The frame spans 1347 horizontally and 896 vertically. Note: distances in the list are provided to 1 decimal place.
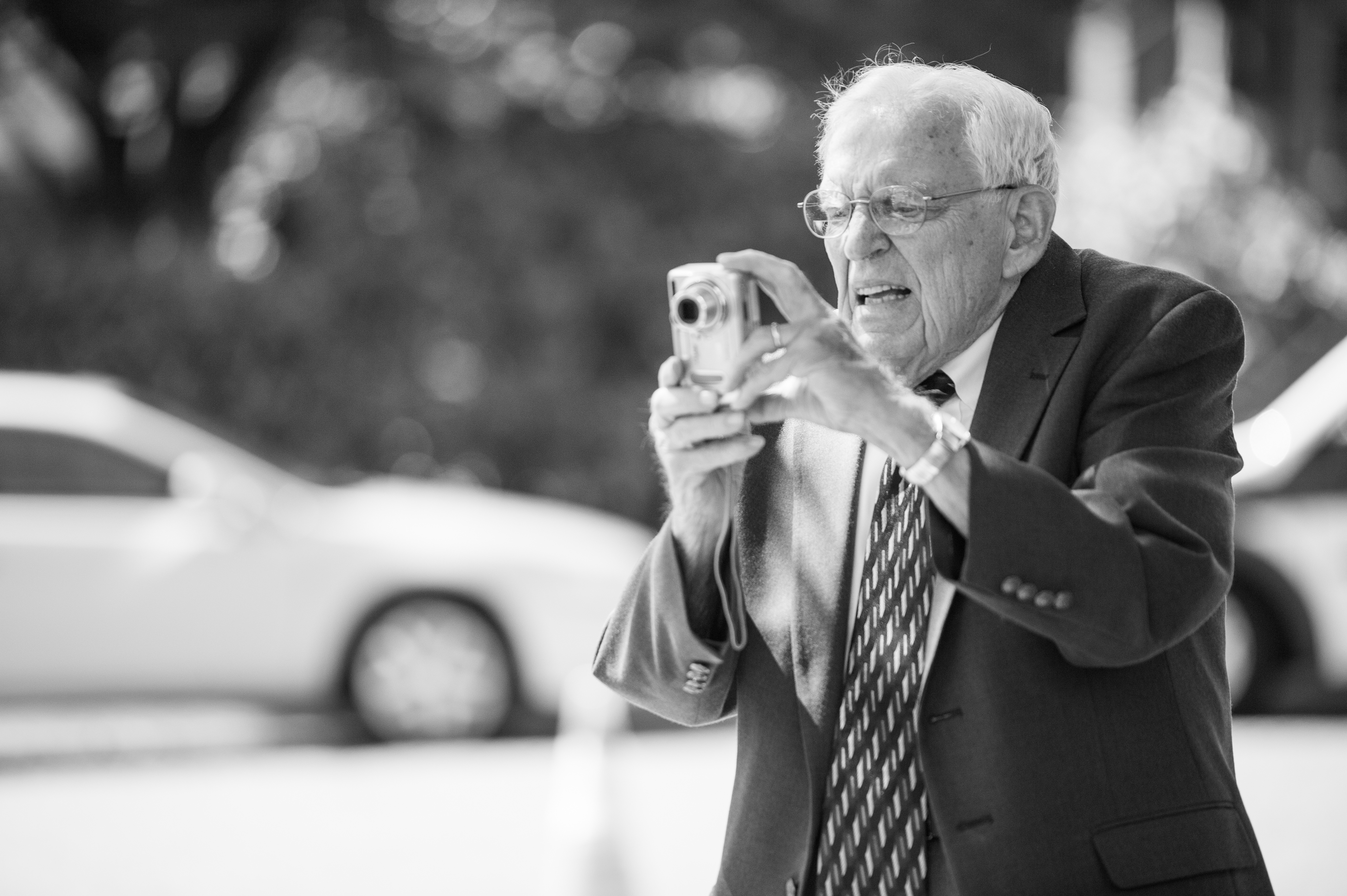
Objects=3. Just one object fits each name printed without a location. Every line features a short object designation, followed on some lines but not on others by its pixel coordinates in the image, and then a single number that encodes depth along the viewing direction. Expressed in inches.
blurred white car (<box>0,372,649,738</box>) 636.7
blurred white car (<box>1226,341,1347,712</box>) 644.1
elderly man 159.6
